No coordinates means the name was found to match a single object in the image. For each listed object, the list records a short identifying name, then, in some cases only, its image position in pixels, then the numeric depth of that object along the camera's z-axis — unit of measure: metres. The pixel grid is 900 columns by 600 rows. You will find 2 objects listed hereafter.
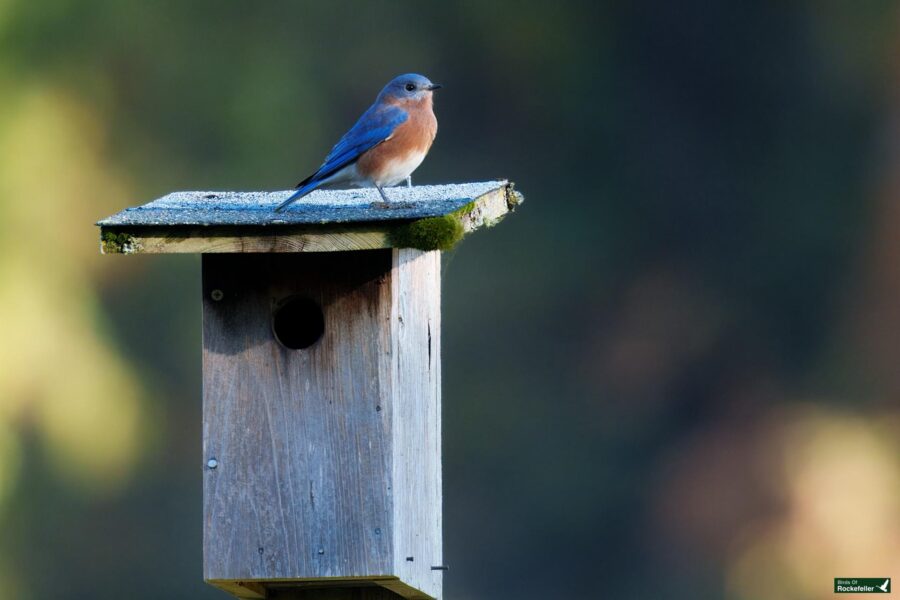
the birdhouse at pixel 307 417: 9.87
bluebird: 10.86
